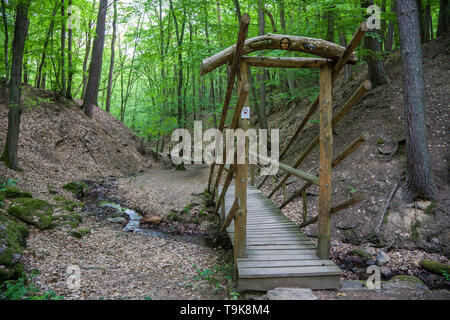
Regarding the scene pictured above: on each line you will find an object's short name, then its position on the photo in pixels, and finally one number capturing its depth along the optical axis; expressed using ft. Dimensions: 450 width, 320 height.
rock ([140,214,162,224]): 25.82
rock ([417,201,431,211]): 19.34
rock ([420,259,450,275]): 15.28
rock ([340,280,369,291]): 10.82
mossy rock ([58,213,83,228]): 19.64
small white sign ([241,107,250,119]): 11.45
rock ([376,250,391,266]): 16.67
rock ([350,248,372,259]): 17.43
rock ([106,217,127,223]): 24.10
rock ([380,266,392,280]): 15.25
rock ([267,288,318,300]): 9.86
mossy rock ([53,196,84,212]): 22.66
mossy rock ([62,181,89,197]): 29.60
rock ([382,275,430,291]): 11.53
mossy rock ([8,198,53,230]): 17.52
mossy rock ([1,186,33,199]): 19.90
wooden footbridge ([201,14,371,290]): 10.58
